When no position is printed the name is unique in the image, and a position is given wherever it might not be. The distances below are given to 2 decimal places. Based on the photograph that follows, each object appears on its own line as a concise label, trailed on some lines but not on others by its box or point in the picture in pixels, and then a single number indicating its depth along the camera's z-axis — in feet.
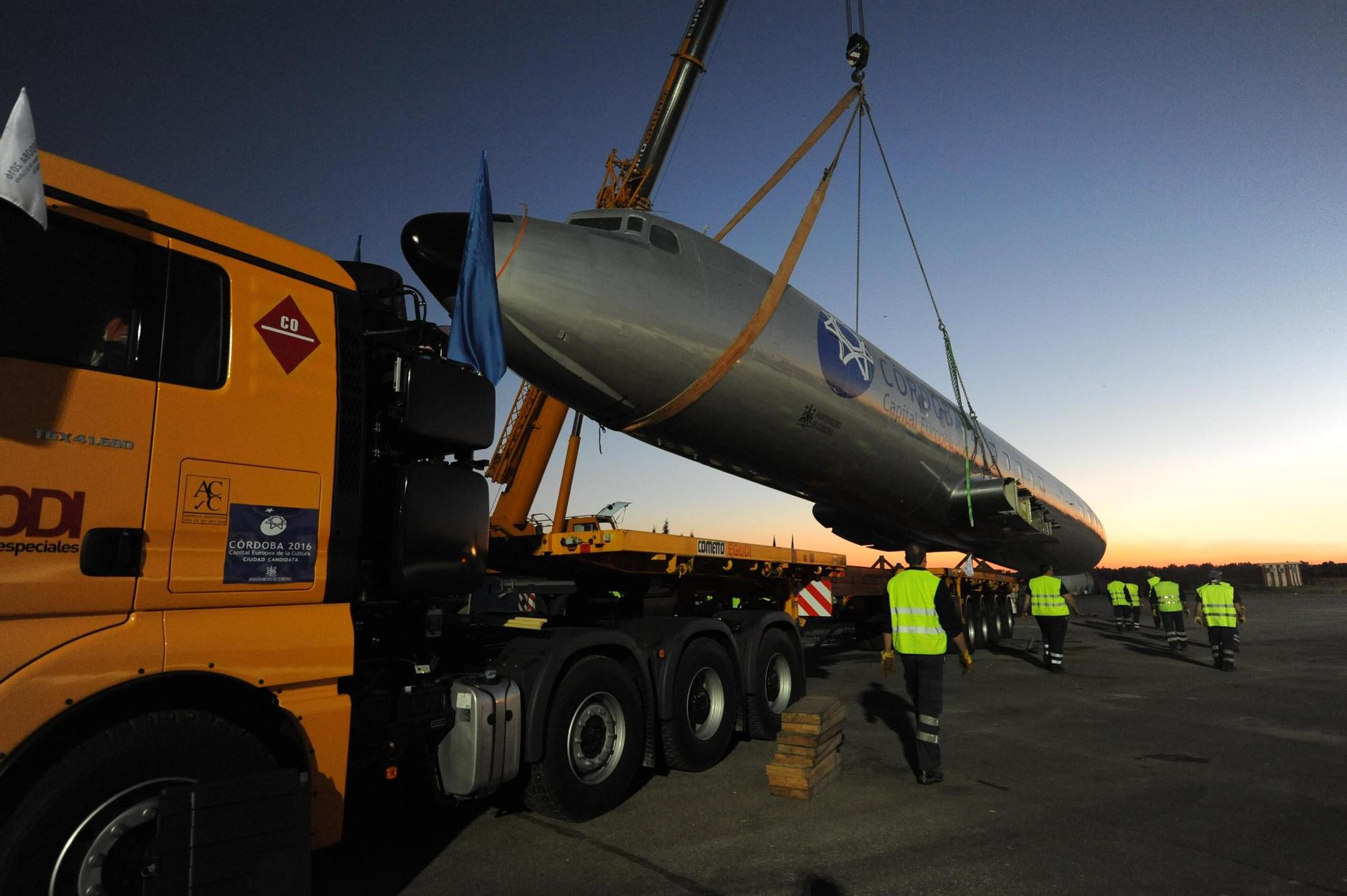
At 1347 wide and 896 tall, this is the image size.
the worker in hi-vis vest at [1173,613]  55.82
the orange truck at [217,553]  9.26
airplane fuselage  22.00
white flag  8.73
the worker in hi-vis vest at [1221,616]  43.75
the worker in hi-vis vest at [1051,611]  44.86
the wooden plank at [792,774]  19.11
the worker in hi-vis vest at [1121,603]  81.61
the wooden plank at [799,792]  19.08
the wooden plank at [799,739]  19.44
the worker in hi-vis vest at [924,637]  20.70
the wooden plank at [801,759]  19.35
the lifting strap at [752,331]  24.85
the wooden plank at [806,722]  19.70
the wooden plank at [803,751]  19.40
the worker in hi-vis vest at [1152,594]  66.61
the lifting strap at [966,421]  39.83
